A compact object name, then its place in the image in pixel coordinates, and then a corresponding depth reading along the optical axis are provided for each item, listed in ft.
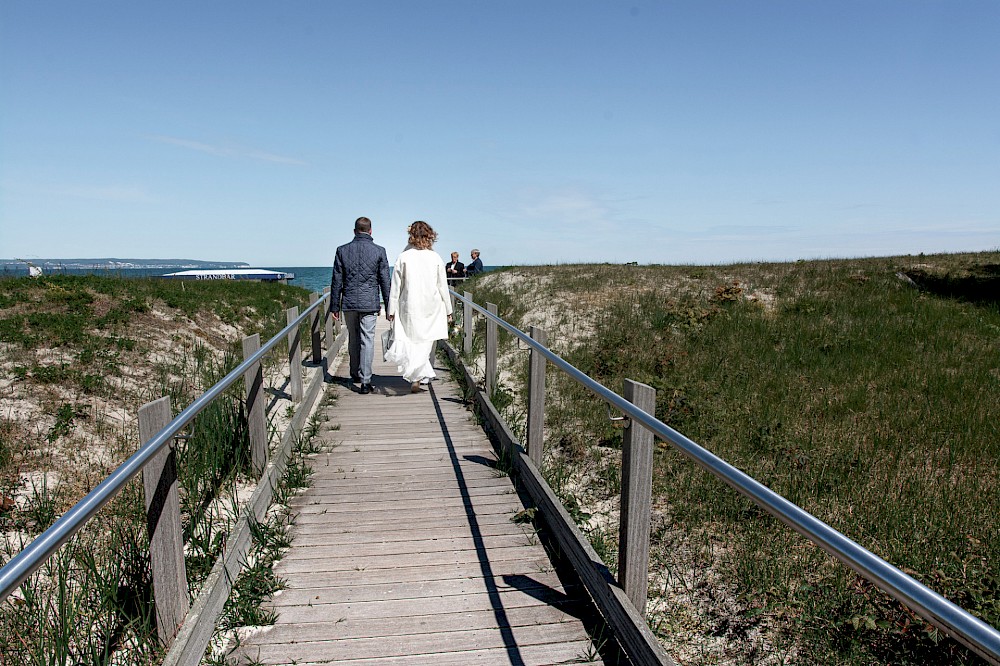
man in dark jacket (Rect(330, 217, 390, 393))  25.27
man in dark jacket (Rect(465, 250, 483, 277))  73.01
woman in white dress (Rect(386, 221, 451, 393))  25.22
